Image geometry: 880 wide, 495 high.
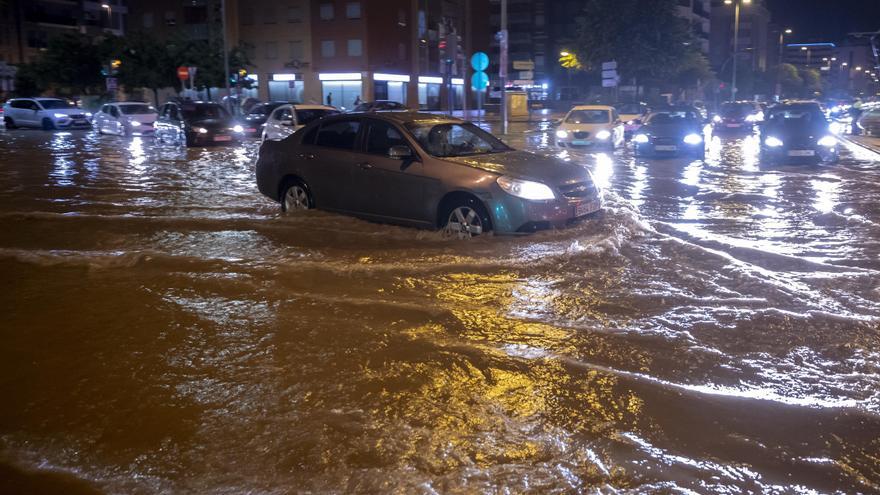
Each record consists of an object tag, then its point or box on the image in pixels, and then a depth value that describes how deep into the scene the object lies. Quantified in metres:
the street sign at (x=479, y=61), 29.22
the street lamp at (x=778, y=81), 100.29
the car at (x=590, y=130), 23.23
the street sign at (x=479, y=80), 30.27
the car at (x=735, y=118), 37.91
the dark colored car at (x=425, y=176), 8.59
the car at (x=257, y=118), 31.64
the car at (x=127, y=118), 31.83
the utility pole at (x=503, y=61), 31.27
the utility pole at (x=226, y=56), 44.88
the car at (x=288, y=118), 22.80
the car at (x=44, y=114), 39.41
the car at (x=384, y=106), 32.16
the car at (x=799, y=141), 19.20
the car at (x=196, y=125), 26.62
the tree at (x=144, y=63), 52.59
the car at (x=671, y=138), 20.75
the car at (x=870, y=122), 32.07
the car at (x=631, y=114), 31.00
